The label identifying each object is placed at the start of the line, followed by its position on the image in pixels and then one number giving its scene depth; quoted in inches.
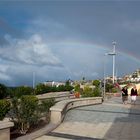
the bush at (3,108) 212.6
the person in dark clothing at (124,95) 567.9
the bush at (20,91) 537.1
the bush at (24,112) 229.7
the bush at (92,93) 620.2
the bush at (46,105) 281.8
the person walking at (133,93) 558.7
